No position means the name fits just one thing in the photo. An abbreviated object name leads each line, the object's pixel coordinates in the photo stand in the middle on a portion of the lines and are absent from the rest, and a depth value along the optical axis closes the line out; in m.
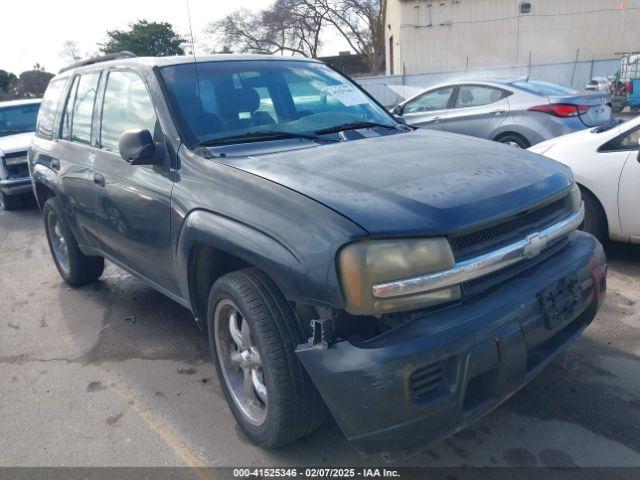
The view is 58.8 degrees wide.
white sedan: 4.50
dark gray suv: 2.12
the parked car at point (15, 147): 8.99
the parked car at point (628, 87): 17.27
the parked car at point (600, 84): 17.97
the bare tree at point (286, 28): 33.06
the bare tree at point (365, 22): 35.94
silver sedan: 7.52
